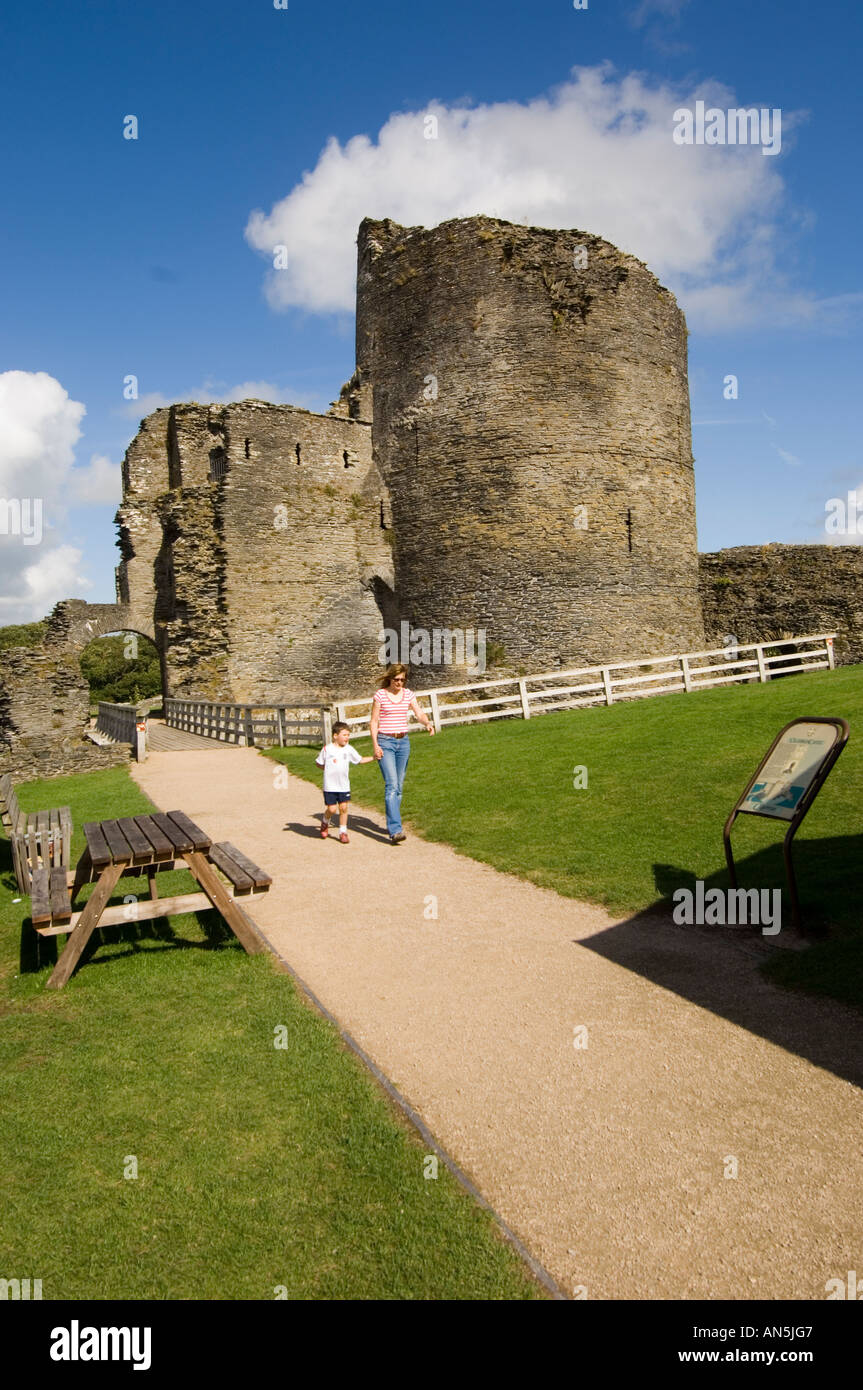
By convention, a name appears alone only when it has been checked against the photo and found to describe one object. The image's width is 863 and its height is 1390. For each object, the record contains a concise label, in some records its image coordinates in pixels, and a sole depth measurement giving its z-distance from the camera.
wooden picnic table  5.69
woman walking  9.70
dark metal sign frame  5.89
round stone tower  24.59
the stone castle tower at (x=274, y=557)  25.92
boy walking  9.88
